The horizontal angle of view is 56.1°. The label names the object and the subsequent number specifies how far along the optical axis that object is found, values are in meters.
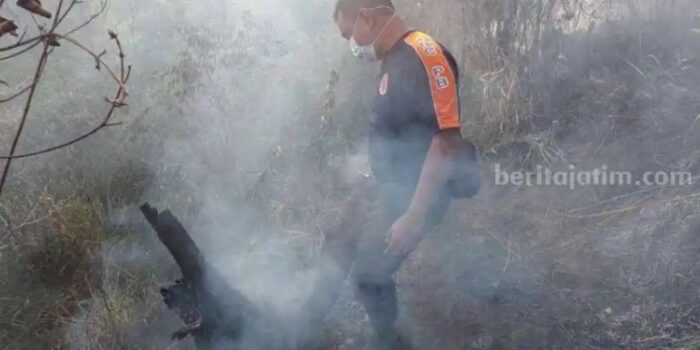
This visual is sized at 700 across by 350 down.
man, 2.68
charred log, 3.00
